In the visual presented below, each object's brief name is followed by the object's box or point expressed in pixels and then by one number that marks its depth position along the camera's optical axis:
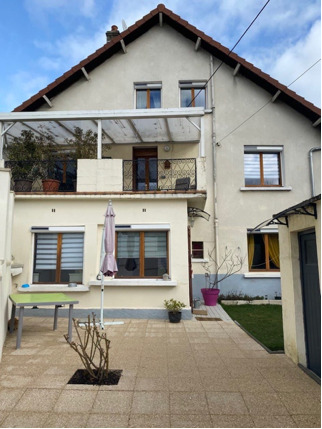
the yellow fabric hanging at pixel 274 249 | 11.96
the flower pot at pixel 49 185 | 9.16
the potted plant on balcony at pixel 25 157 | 9.68
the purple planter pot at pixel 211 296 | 10.52
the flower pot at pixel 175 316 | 7.89
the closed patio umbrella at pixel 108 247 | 7.22
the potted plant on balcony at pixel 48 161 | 9.21
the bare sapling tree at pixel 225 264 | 11.67
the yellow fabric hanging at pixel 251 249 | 11.95
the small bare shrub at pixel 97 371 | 4.02
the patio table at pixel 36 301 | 5.71
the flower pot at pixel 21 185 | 9.20
